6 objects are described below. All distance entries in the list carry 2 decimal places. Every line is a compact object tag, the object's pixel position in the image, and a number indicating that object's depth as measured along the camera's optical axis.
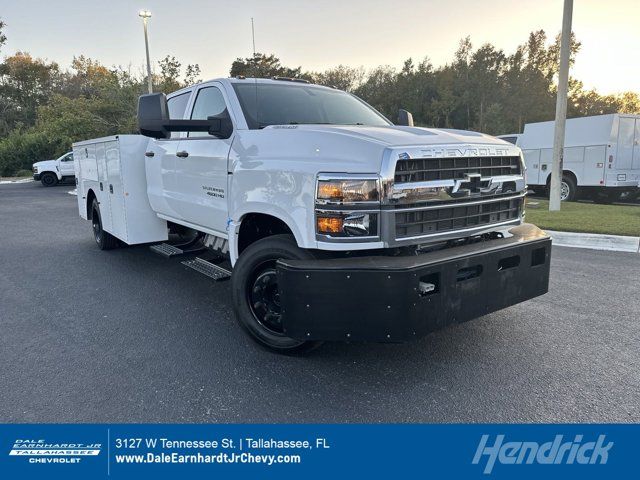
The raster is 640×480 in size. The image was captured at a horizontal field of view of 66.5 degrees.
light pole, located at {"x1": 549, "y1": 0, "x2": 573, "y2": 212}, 11.29
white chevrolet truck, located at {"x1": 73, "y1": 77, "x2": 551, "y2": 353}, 2.98
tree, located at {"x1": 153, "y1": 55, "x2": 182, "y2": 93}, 28.64
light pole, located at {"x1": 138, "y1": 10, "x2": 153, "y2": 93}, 21.64
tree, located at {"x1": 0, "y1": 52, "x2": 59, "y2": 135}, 56.34
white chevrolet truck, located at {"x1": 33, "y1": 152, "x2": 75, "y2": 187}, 25.36
